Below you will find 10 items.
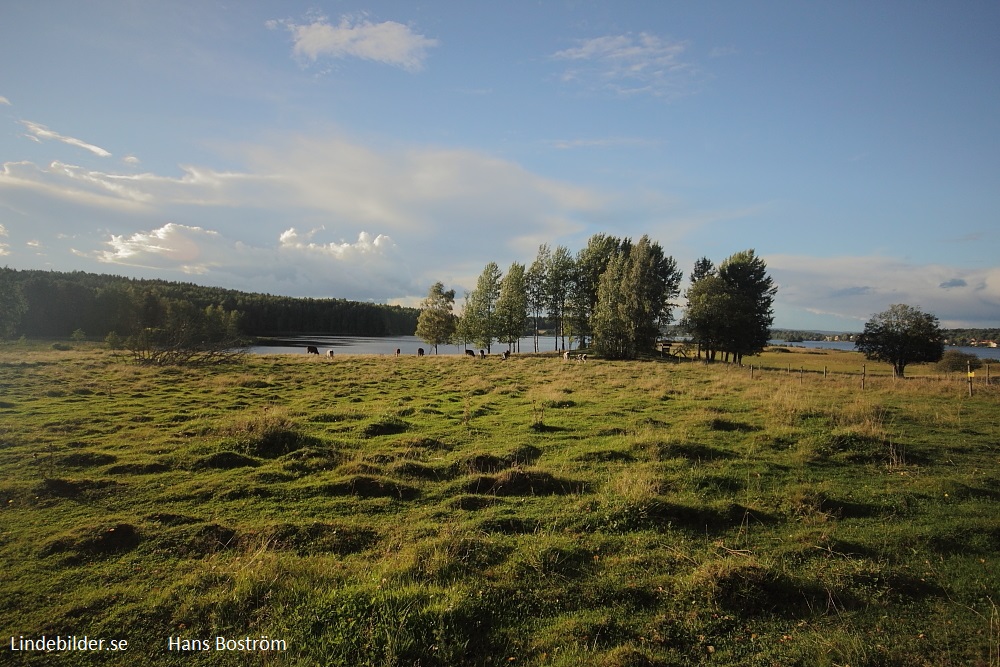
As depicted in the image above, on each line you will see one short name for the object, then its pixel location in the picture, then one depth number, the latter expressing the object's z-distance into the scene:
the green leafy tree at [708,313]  50.31
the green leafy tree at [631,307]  51.09
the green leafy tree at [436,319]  70.44
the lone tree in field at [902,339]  40.91
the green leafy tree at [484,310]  62.09
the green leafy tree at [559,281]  62.84
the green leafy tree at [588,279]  62.53
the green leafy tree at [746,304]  51.09
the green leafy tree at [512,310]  61.25
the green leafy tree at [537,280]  64.31
